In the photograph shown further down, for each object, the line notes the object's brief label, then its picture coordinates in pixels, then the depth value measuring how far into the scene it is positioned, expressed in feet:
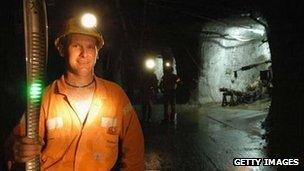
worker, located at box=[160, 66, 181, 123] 30.48
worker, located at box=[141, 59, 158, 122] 31.43
